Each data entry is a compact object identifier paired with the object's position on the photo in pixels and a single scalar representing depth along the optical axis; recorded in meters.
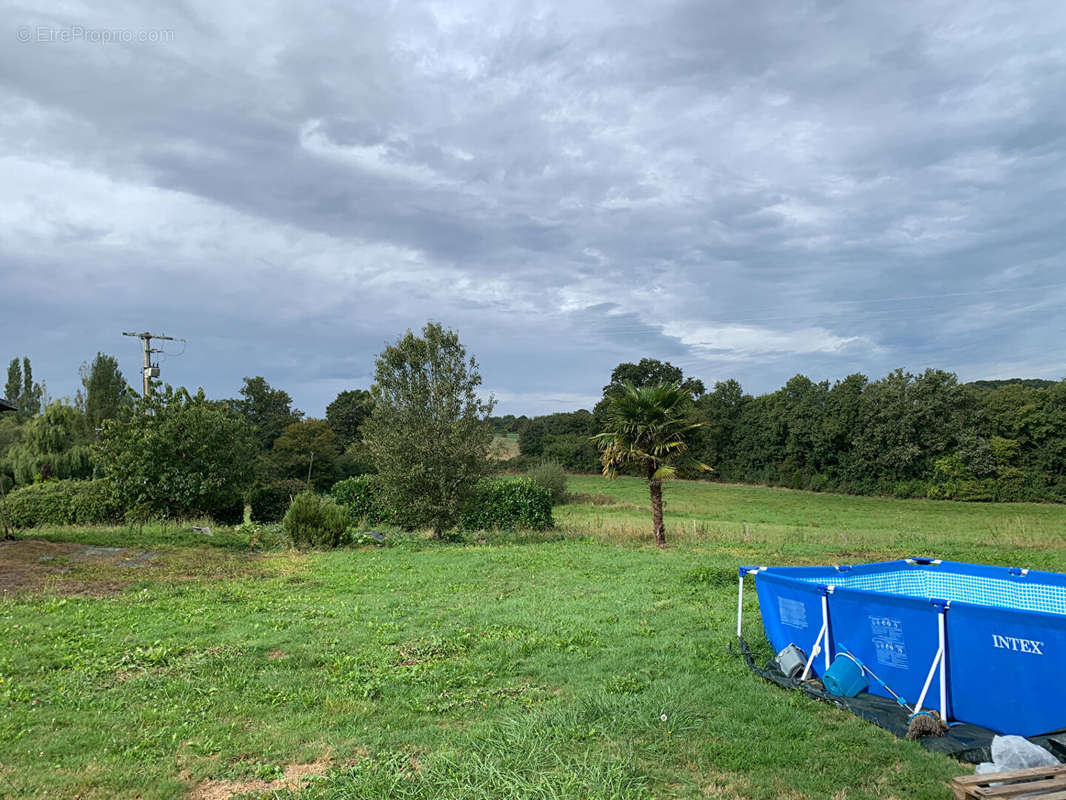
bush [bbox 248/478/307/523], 26.80
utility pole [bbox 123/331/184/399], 28.36
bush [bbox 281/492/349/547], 17.83
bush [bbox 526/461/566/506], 37.28
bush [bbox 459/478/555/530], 22.38
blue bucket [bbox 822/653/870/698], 5.68
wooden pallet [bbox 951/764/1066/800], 3.53
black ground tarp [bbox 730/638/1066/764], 4.52
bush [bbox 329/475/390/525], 23.94
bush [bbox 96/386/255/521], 19.91
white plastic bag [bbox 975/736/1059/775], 4.04
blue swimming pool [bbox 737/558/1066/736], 4.66
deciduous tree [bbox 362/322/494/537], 19.28
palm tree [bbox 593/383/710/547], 18.25
